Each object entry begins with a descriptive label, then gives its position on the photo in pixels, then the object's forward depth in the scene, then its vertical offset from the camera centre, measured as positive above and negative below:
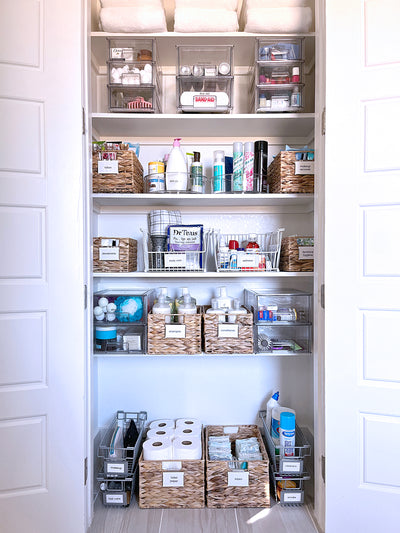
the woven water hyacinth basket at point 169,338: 1.66 -0.35
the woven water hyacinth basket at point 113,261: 1.68 +0.01
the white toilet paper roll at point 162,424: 1.84 -0.86
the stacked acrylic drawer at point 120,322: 1.69 -0.29
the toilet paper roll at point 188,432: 1.71 -0.85
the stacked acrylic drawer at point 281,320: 1.69 -0.28
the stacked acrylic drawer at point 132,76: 1.63 +0.87
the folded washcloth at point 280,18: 1.59 +1.10
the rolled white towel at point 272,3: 1.60 +1.18
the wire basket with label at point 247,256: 1.70 +0.03
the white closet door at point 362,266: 1.37 -0.02
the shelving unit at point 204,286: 1.90 -0.13
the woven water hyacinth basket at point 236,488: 1.57 -1.01
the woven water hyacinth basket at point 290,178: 1.64 +0.39
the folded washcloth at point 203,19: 1.59 +1.10
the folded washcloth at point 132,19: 1.58 +1.09
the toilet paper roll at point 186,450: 1.60 -0.86
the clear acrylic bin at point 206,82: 1.64 +0.86
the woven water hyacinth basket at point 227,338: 1.66 -0.36
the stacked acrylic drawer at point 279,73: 1.63 +0.88
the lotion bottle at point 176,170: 1.69 +0.45
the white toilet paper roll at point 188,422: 1.84 -0.85
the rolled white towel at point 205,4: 1.60 +1.18
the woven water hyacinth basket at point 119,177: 1.65 +0.40
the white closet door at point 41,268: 1.39 -0.02
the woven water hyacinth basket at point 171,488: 1.57 -1.00
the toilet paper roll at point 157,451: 1.60 -0.86
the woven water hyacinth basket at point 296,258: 1.67 +0.01
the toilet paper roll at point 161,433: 1.70 -0.84
